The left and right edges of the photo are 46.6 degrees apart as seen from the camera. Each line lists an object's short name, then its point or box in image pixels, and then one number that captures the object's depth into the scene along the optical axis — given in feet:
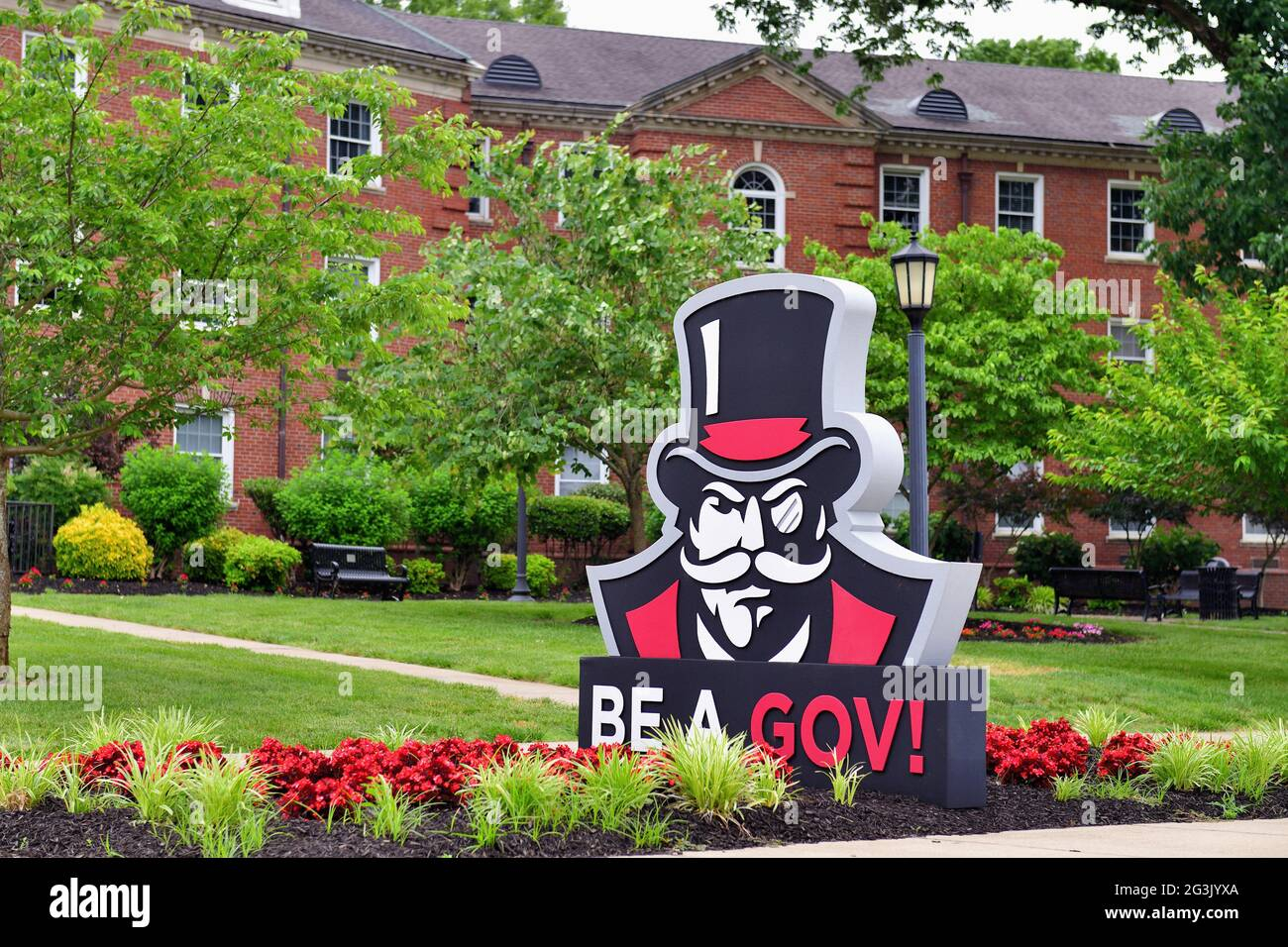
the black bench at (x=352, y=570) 81.10
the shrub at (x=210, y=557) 81.76
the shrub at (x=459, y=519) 92.84
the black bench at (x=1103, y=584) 86.53
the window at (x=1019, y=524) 103.45
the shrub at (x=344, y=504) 86.48
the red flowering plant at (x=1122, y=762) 29.14
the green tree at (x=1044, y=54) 157.99
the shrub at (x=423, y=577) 88.63
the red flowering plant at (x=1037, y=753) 28.32
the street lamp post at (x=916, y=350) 39.29
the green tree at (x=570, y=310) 67.67
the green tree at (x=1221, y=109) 73.05
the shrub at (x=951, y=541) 104.83
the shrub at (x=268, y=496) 90.43
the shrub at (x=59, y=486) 79.77
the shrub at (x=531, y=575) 92.07
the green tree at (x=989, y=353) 76.13
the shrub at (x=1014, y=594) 100.53
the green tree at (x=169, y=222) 38.01
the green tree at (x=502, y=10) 149.48
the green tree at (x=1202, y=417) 52.70
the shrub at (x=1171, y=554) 110.93
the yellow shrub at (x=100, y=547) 75.46
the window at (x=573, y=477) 107.34
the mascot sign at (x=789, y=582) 26.89
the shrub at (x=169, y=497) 81.35
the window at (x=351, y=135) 102.12
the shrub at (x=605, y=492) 104.06
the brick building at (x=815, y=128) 105.19
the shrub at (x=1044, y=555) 108.99
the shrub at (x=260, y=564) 79.56
